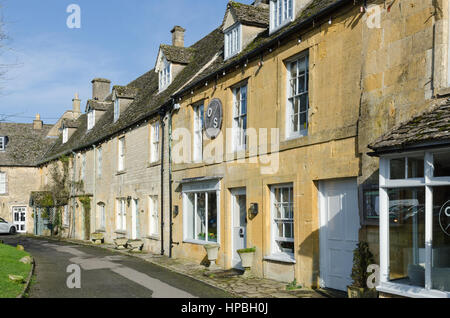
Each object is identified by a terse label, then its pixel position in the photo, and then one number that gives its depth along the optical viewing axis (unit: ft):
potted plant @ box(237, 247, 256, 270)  43.57
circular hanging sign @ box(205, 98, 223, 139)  51.31
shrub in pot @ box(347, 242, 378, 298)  29.86
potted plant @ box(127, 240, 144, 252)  70.64
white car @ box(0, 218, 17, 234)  123.95
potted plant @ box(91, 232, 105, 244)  87.20
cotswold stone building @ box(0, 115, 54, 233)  138.51
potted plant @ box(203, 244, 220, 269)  50.16
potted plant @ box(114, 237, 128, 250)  74.38
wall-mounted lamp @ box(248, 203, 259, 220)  43.96
